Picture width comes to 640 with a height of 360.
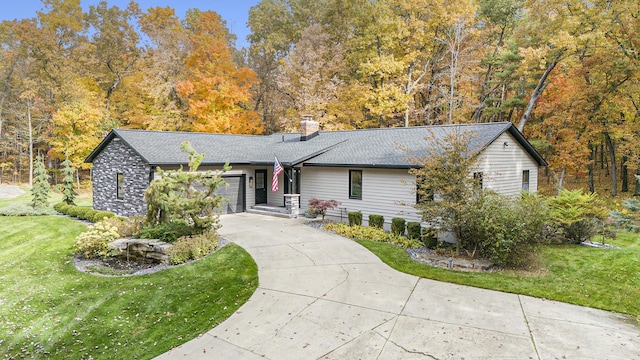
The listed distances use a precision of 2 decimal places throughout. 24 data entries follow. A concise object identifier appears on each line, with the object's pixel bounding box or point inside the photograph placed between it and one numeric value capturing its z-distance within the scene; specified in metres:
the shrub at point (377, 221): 13.59
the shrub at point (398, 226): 12.80
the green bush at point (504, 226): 9.07
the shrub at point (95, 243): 10.96
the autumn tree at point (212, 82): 25.44
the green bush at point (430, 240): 11.45
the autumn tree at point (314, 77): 25.88
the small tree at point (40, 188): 16.98
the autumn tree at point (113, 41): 31.36
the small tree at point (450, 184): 9.56
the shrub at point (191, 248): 10.01
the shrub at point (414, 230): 12.27
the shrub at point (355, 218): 14.17
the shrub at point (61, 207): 16.97
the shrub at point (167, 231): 11.12
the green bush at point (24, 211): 16.44
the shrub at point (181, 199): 11.00
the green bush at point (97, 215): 14.96
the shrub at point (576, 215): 11.50
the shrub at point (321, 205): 14.73
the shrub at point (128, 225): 12.04
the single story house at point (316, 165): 13.82
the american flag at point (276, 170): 15.63
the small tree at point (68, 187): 17.37
